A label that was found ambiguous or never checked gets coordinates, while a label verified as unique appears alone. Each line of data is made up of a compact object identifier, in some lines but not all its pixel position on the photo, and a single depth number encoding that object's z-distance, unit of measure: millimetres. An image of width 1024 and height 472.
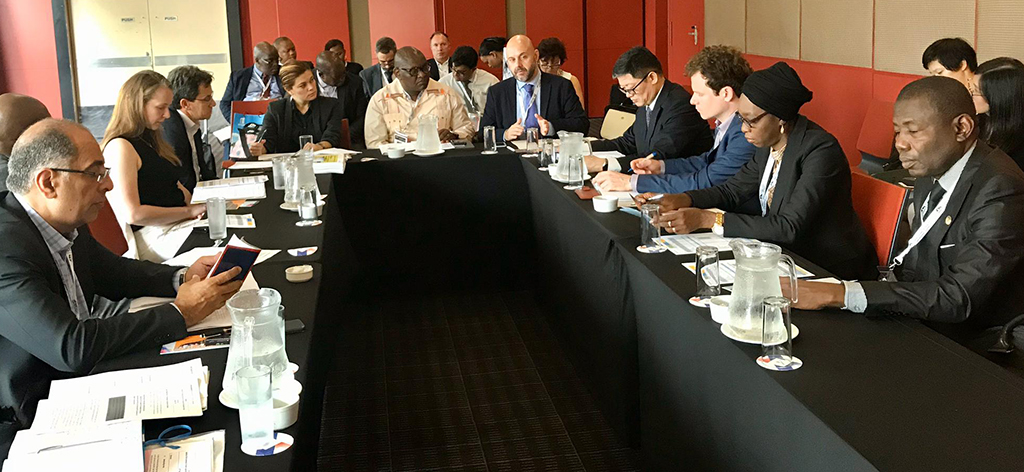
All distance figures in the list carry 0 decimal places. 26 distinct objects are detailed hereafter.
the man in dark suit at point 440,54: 8547
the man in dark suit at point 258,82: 7758
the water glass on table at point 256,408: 1625
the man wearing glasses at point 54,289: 2020
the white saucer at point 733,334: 1971
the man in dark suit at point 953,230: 2141
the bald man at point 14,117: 3402
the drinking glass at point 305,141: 5164
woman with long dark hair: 3816
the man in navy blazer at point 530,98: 5723
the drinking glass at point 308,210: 3559
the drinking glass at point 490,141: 5145
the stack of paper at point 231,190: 4057
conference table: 1597
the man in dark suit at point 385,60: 8031
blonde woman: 3764
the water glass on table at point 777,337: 1832
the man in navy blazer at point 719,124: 3674
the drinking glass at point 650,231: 2865
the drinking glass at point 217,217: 3279
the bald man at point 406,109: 5906
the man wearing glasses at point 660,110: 4449
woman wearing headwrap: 2838
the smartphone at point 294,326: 2221
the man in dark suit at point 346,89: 6512
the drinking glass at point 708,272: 2275
